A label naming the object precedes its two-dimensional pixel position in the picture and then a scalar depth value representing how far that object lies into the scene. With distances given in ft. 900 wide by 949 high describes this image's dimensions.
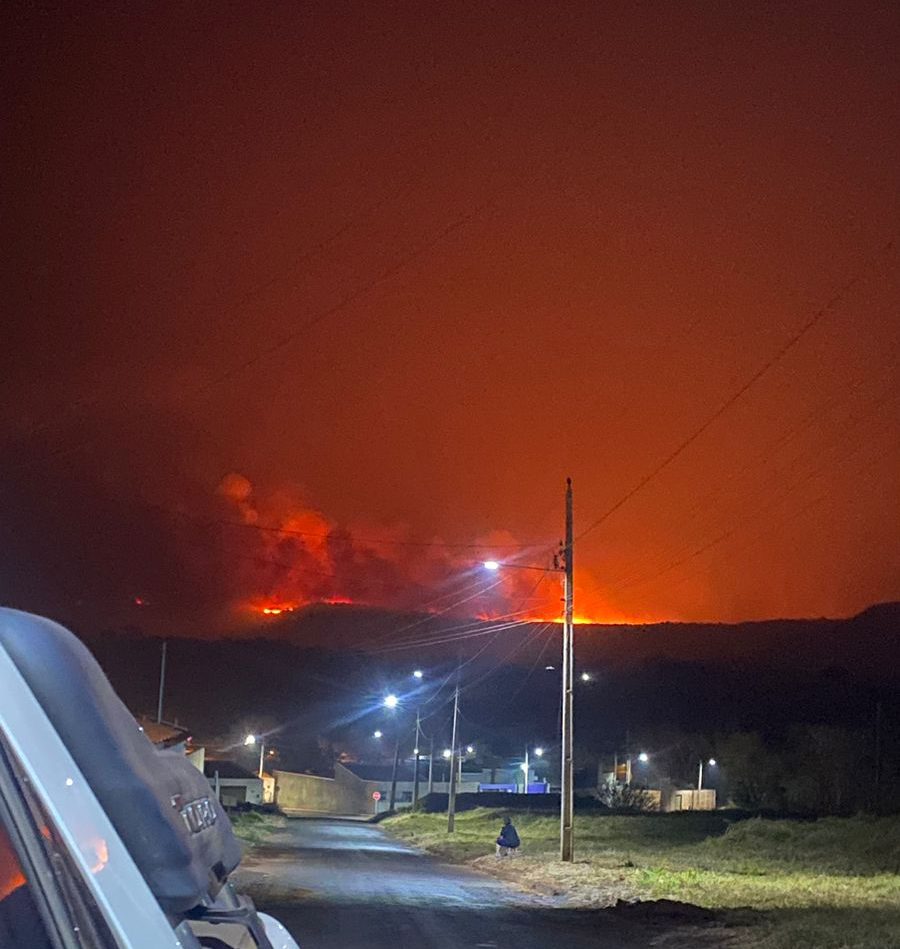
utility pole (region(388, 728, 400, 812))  284.61
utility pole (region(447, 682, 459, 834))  166.20
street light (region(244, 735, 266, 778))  286.03
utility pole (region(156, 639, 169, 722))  159.51
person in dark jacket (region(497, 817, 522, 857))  117.60
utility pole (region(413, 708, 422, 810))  247.48
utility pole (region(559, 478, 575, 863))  99.19
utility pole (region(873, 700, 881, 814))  205.77
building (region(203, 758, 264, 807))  257.96
